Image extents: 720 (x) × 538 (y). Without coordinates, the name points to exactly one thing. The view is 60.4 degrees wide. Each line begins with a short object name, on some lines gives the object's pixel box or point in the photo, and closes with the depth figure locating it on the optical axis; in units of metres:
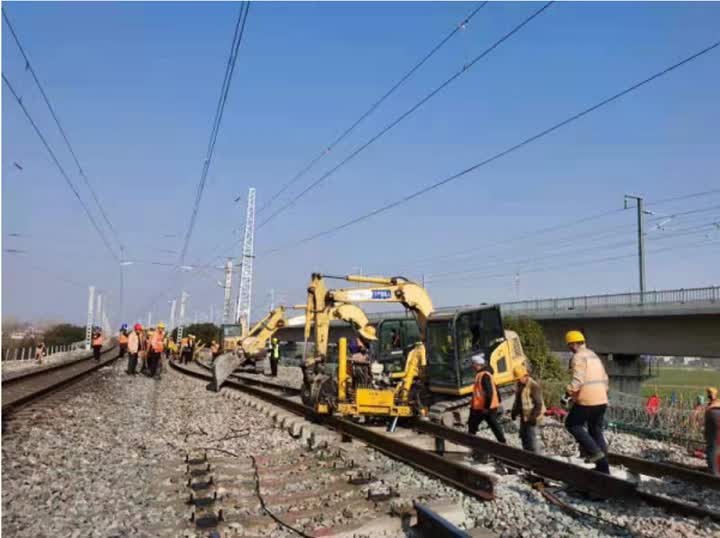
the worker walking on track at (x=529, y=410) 9.56
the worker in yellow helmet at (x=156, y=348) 24.05
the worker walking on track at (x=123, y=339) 29.69
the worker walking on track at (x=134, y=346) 24.41
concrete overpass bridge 28.44
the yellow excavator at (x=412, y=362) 12.52
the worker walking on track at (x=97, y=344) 33.23
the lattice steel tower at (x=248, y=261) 61.66
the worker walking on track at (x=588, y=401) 7.75
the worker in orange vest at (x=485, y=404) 10.46
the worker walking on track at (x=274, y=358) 29.17
